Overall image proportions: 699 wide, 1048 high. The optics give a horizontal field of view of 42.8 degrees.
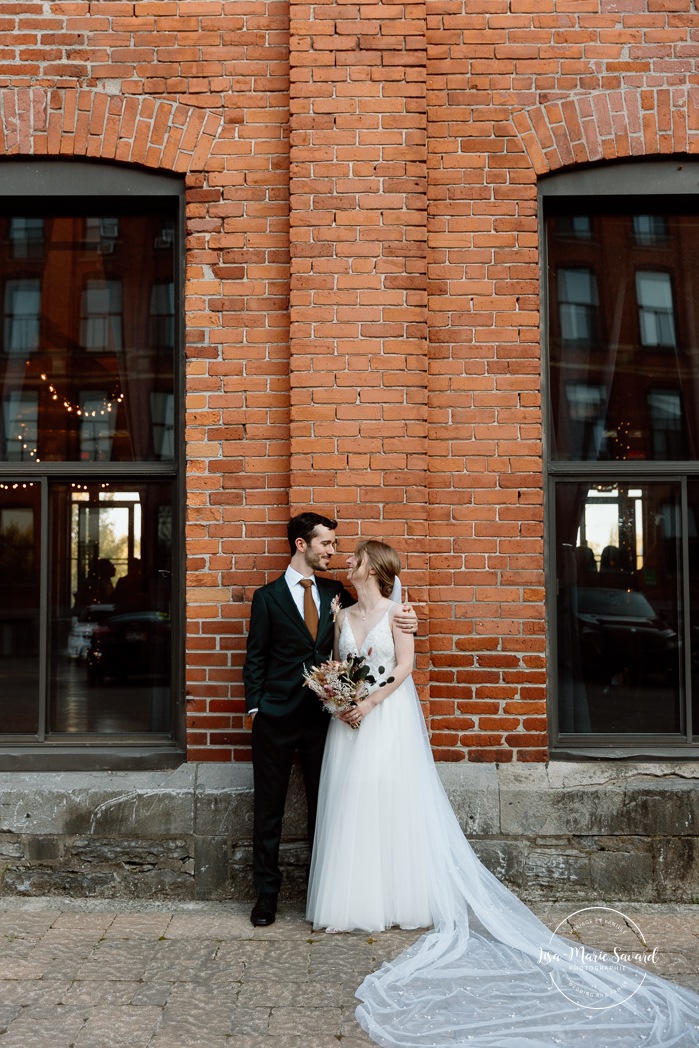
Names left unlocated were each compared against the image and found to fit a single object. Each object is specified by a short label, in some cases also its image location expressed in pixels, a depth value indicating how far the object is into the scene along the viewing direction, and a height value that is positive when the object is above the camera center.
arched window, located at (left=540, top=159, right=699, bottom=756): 5.21 +0.61
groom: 4.64 -0.64
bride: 3.70 -1.67
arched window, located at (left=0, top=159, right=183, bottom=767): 5.24 +0.38
